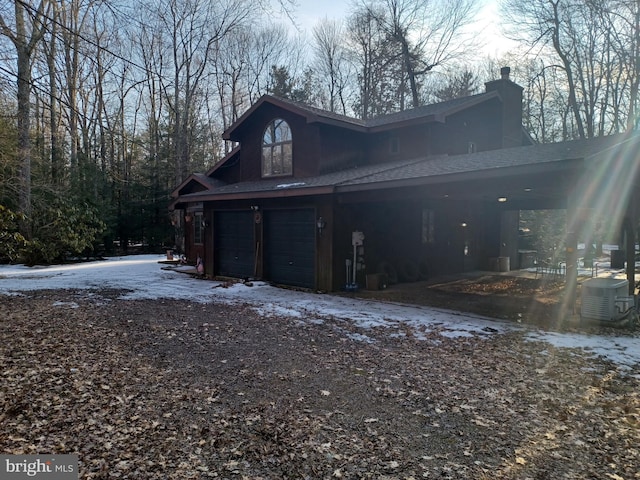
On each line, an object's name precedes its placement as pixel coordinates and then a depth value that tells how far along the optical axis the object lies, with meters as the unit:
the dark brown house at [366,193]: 9.27
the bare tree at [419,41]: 24.52
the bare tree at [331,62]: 28.39
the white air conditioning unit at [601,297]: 6.72
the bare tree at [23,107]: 9.15
